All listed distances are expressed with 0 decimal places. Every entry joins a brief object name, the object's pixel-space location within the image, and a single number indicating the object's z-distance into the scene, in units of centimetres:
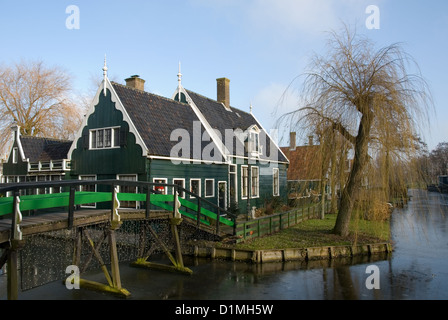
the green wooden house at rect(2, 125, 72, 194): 2136
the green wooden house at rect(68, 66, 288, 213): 1725
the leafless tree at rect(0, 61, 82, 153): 3444
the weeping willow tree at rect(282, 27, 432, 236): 1230
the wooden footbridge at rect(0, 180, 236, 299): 708
